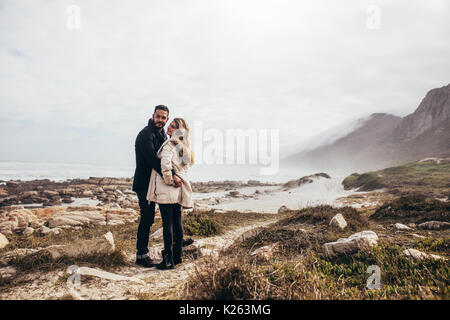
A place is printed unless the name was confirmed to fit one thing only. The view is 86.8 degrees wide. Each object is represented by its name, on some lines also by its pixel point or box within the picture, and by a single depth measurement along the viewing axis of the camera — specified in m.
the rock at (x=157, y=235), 7.42
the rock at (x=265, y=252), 4.63
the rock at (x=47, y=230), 8.01
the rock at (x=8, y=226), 8.02
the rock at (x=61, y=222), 9.36
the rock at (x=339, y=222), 7.45
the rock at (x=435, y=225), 7.14
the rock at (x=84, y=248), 4.31
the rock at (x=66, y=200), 19.93
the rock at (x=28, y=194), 20.53
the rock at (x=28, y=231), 7.83
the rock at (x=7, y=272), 3.59
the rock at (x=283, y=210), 16.95
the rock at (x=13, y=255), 4.14
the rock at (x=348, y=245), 4.57
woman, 4.17
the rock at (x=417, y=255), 3.88
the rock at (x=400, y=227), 7.29
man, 4.40
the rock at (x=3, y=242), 6.01
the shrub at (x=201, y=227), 7.96
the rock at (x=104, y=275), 3.70
